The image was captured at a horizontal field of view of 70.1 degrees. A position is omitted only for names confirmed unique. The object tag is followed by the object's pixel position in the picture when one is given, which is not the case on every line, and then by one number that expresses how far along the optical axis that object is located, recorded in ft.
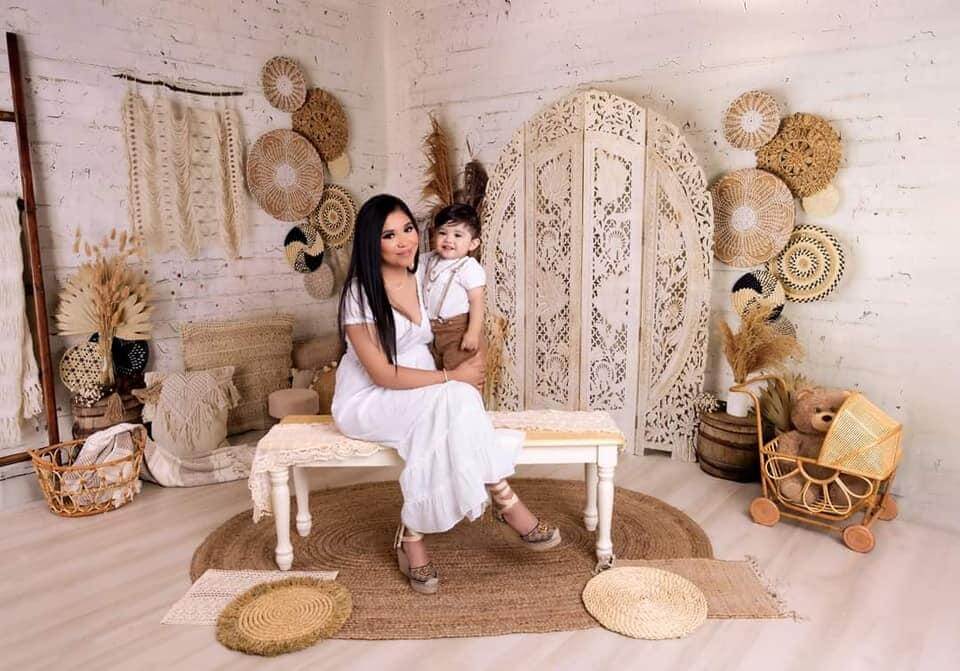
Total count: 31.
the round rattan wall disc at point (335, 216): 16.31
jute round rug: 7.97
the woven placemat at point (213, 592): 8.07
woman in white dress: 8.19
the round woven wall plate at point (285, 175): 14.99
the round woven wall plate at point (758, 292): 11.95
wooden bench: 8.68
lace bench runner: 8.63
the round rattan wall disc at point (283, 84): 15.12
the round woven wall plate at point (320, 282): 16.25
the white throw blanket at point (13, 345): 11.25
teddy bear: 9.84
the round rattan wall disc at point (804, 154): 11.10
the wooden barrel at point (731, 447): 11.80
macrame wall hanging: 13.15
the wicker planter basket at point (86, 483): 10.89
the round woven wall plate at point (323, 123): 15.83
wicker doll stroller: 9.37
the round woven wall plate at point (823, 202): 11.21
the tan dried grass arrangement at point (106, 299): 12.03
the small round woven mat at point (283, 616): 7.48
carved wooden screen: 12.57
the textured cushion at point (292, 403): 13.79
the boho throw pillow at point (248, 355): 14.03
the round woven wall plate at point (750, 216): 11.62
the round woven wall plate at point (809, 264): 11.28
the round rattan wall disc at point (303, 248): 15.81
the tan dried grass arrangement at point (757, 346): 11.25
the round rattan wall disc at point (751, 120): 11.55
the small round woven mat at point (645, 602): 7.69
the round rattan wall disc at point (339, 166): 16.56
